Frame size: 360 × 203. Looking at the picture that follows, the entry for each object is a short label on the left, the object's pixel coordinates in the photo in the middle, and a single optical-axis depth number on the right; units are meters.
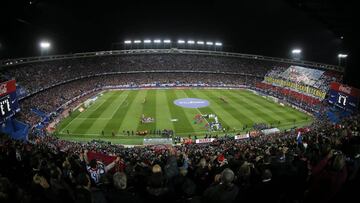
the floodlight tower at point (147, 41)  87.41
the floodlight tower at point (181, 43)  89.38
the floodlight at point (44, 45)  59.57
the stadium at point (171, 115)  5.36
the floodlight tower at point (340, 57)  59.88
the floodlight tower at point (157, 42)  88.00
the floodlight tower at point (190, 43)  88.87
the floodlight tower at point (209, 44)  89.76
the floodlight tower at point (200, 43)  89.39
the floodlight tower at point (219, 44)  89.56
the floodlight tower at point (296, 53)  73.99
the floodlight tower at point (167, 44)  89.53
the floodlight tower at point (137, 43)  85.53
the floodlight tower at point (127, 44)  84.28
